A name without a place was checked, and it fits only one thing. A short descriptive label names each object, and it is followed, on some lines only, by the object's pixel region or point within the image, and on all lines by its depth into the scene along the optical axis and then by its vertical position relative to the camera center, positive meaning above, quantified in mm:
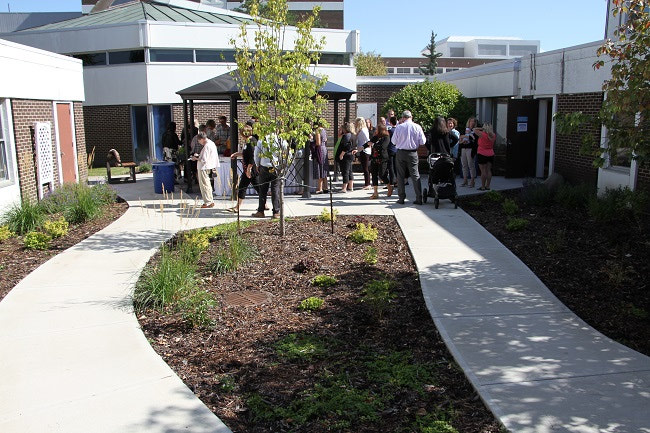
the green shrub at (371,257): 8297 -1687
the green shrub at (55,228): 10016 -1511
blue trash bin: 14867 -984
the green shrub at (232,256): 8133 -1652
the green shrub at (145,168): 22391 -1212
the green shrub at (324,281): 7574 -1825
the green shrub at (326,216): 10961 -1482
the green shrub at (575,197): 11844 -1296
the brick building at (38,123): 11938 +273
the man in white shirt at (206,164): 12633 -617
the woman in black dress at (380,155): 13828 -531
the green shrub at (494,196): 12923 -1390
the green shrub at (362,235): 9578 -1603
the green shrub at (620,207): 10156 -1312
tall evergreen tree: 72000 +8591
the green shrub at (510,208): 11508 -1448
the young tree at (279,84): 9062 +733
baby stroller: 12055 -945
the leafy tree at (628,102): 5883 +259
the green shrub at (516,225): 10133 -1553
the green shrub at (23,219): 10445 -1410
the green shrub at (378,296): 6344 -1755
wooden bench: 18141 -1266
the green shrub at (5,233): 9688 -1538
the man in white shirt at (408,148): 12242 -333
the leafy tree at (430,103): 19266 +888
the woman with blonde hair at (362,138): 14617 -149
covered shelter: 13687 +965
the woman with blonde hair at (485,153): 14203 -521
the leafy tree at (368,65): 53103 +5868
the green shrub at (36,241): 9328 -1593
